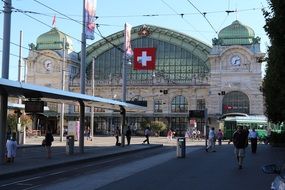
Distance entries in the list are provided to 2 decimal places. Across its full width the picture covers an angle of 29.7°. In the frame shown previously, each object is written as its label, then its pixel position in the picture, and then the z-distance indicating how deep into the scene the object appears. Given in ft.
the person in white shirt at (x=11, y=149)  76.33
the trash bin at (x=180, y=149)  100.89
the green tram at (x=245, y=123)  227.20
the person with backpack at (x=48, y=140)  89.92
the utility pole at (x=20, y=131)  145.55
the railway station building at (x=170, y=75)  330.52
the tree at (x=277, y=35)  48.60
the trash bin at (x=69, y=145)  101.30
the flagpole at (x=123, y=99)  140.56
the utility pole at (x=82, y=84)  105.50
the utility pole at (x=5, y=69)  76.13
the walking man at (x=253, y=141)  115.96
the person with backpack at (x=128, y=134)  155.06
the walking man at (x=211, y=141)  126.76
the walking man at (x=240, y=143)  73.03
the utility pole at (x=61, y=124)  181.94
